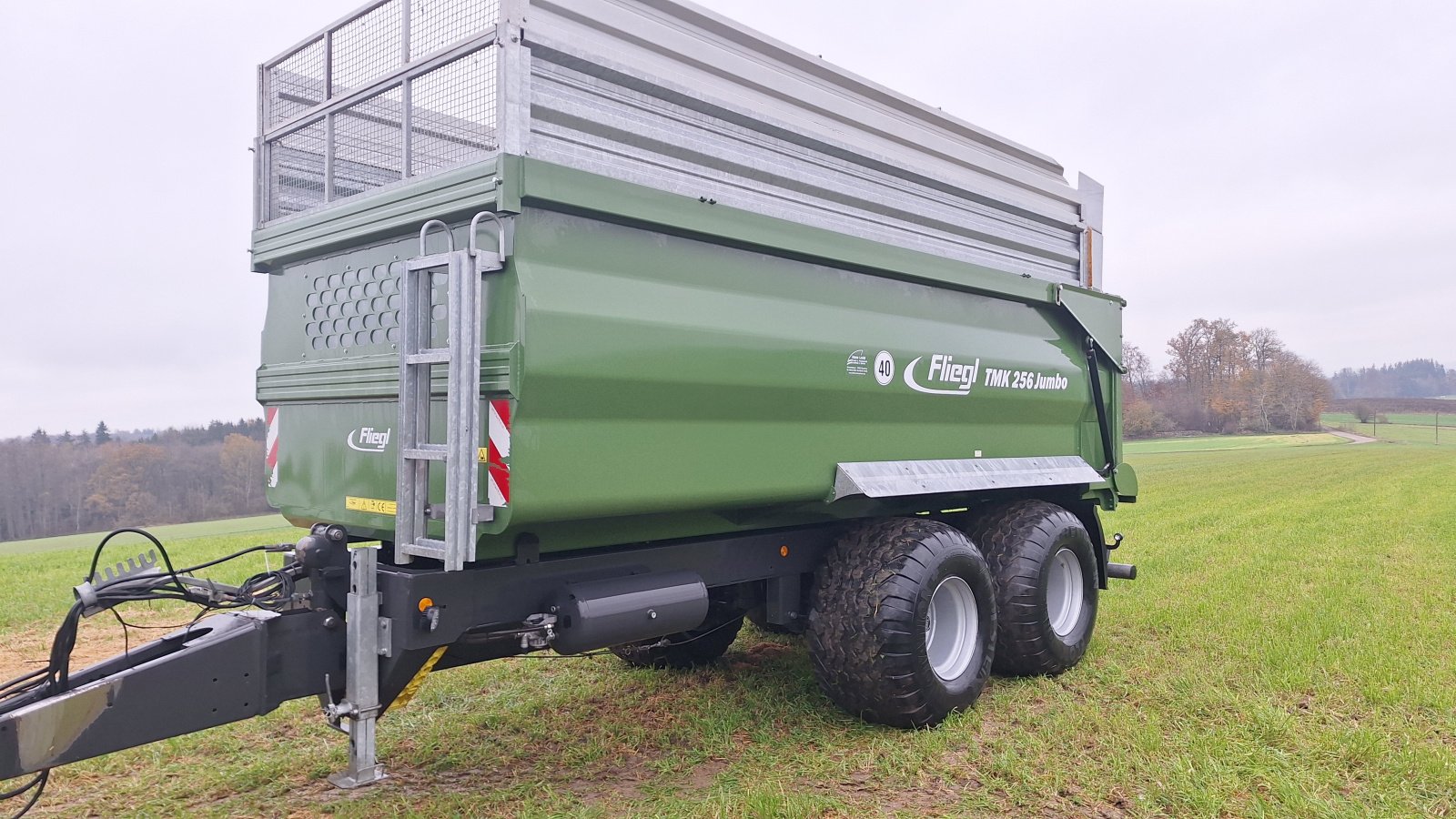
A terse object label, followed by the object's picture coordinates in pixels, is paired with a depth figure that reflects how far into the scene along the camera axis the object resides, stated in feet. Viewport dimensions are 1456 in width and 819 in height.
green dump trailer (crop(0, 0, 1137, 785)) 10.93
